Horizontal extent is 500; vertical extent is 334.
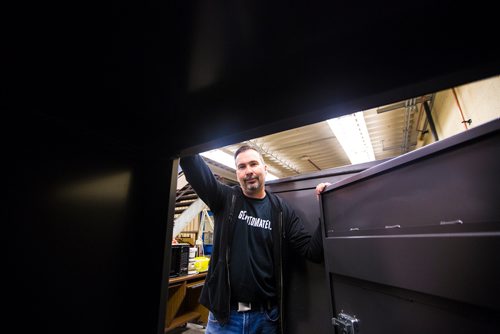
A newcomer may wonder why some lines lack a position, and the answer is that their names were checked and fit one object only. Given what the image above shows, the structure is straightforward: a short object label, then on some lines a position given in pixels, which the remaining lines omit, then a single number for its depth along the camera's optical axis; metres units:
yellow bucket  2.90
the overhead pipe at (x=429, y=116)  1.90
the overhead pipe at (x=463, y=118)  1.35
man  1.16
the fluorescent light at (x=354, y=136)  2.01
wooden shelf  2.48
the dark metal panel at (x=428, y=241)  0.45
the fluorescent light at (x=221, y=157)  2.68
